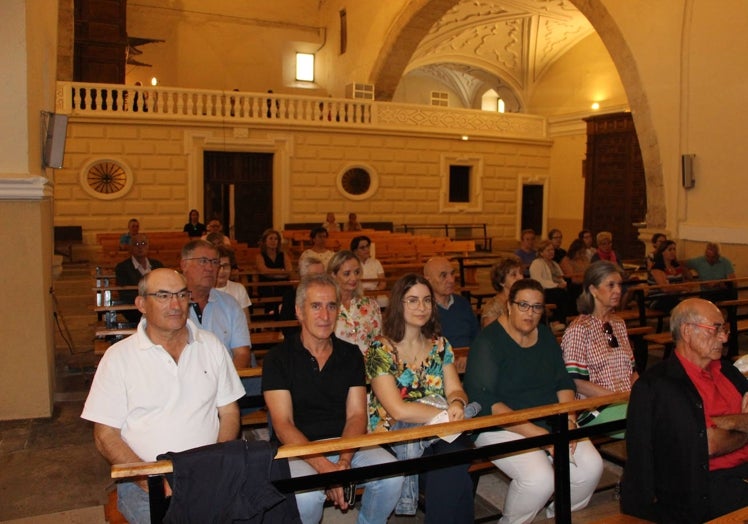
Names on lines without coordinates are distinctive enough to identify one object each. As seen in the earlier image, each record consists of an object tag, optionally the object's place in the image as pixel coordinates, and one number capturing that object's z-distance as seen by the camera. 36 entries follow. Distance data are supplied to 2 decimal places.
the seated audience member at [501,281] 4.63
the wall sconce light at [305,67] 22.66
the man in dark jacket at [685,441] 2.48
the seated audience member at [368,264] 7.29
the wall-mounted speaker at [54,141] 5.49
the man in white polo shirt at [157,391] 2.61
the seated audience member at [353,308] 4.28
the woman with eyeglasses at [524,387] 3.01
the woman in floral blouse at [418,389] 2.84
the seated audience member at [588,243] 9.38
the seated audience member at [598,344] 3.59
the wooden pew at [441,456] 1.99
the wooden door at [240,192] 16.72
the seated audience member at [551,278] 7.58
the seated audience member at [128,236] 9.72
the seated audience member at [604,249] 9.20
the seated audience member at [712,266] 8.57
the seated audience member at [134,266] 6.42
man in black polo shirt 2.88
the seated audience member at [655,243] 8.95
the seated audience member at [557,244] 9.20
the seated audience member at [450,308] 4.52
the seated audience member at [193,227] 12.56
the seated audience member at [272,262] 8.16
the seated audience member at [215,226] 10.14
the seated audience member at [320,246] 8.09
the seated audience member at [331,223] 14.71
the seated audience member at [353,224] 15.38
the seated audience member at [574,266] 8.30
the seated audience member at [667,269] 8.19
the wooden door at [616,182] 17.05
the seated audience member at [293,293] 4.79
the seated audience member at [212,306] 3.93
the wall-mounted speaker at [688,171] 10.48
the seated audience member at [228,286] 4.88
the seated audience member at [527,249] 8.52
